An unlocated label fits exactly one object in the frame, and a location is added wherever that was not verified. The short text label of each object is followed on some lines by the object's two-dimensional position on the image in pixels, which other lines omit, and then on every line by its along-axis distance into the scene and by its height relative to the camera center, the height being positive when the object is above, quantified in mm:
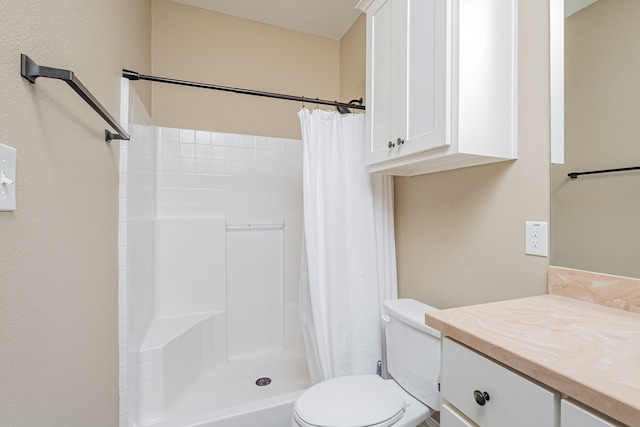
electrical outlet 1032 -84
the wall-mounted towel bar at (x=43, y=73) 599 +309
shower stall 1532 -419
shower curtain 1592 -196
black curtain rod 1439 +684
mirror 852 +220
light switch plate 524 +73
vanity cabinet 512 -370
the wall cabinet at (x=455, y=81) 1038 +502
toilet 1142 -765
